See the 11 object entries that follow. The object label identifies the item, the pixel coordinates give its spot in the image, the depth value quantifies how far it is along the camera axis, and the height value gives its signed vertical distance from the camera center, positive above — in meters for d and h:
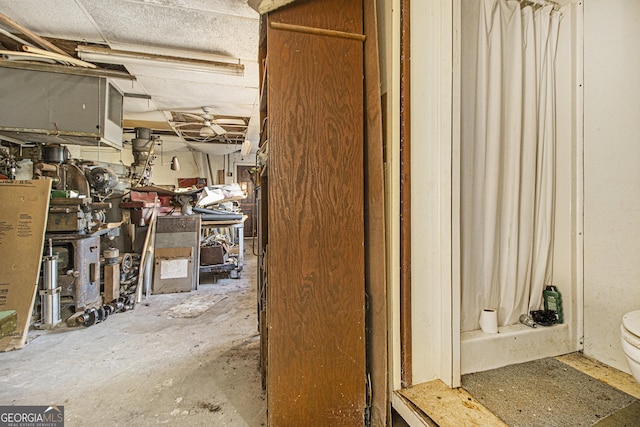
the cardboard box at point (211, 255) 4.10 -0.56
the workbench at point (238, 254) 4.11 -0.56
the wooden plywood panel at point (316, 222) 1.32 -0.03
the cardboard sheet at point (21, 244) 2.43 -0.26
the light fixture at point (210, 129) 4.88 +1.57
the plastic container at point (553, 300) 1.59 -0.46
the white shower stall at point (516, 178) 1.32 +0.20
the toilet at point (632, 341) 1.01 -0.44
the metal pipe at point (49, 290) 2.65 -0.69
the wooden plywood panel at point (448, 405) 1.11 -0.77
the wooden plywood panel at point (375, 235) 1.34 -0.09
